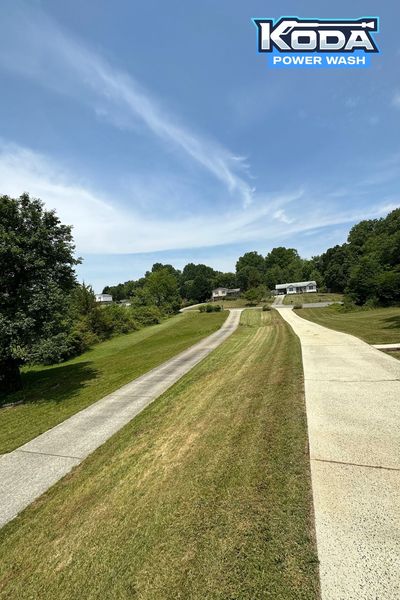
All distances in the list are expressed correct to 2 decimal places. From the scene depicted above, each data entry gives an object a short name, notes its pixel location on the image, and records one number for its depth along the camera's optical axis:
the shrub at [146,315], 47.62
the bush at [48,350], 11.29
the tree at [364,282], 46.53
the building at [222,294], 97.06
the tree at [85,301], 34.28
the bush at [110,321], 35.88
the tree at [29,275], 11.28
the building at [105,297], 125.45
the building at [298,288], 89.94
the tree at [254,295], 68.38
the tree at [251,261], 125.00
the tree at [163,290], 62.91
